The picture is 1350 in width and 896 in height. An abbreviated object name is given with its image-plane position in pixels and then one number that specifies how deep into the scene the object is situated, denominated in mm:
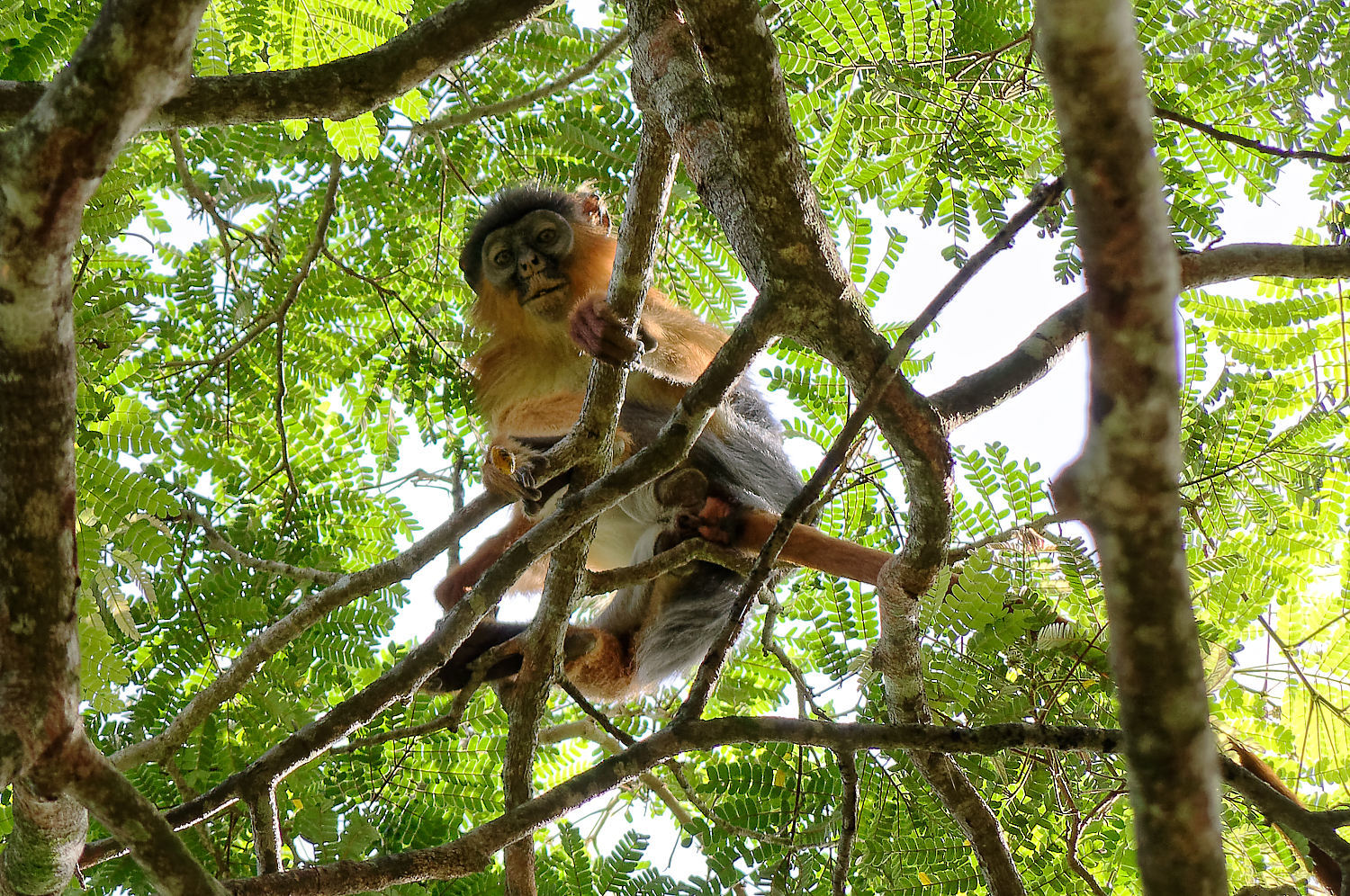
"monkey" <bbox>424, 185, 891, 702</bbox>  8797
